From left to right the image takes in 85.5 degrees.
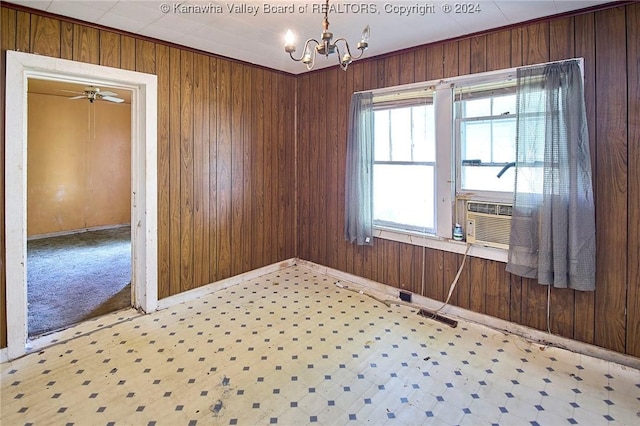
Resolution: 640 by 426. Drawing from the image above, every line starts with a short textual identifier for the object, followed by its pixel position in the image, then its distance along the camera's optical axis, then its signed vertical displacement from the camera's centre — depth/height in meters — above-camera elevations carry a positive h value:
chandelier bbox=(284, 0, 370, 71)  1.79 +0.90
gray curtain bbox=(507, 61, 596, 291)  2.50 +0.20
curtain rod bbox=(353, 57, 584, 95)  2.71 +1.18
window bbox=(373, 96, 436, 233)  3.47 +0.47
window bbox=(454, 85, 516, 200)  2.94 +0.63
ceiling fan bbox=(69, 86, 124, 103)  5.11 +1.79
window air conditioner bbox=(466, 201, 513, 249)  2.96 -0.12
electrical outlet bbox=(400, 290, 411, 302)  3.61 -0.90
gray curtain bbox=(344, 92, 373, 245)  3.78 +0.45
